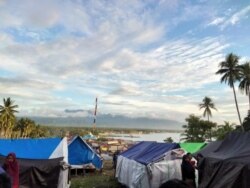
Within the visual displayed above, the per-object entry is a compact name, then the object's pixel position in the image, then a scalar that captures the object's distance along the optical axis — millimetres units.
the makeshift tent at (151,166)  7049
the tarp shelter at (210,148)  6569
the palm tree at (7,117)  32965
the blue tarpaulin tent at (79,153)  12560
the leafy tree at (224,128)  29492
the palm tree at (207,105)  37464
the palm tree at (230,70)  27655
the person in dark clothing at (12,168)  5483
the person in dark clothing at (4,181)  4318
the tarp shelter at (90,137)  30042
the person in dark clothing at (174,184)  1450
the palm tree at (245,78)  27294
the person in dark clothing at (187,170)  6377
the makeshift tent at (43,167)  7016
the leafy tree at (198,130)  29768
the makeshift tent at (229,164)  4792
